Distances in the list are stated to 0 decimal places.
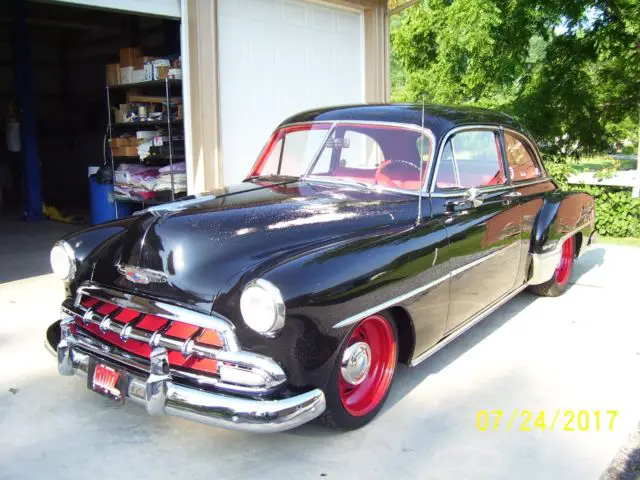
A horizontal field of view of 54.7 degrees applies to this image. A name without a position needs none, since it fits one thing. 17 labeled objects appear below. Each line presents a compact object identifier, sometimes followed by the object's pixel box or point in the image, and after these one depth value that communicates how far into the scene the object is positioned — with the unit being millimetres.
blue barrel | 8477
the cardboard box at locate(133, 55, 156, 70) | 7980
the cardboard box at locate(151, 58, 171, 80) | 7438
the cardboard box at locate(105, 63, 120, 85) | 8312
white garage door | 7172
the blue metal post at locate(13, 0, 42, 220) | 10008
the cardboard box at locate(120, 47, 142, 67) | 8164
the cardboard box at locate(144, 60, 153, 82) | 7719
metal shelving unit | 7566
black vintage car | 2645
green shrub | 8648
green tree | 9414
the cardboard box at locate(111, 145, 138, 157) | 8219
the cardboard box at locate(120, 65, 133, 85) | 8141
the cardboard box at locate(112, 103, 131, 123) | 8344
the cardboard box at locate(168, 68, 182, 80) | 7297
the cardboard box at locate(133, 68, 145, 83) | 7918
